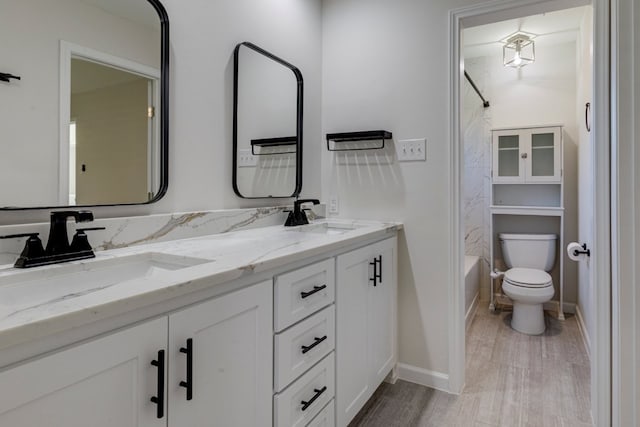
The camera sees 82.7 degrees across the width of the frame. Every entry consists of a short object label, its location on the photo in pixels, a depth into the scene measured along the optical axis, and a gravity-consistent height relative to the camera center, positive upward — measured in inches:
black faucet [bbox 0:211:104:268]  36.7 -3.4
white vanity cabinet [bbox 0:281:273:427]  22.9 -12.4
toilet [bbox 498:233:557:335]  108.0 -18.7
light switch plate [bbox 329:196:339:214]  91.3 +2.7
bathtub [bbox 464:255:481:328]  114.0 -23.2
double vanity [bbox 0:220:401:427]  23.3 -10.5
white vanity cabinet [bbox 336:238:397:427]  58.0 -19.6
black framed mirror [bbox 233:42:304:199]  68.0 +18.7
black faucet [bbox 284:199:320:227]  76.8 -0.1
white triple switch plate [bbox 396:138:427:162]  78.8 +14.6
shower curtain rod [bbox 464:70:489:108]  121.3 +44.3
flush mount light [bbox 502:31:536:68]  119.7 +58.4
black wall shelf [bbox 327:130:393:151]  80.7 +18.2
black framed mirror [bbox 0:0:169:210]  39.4 +13.8
